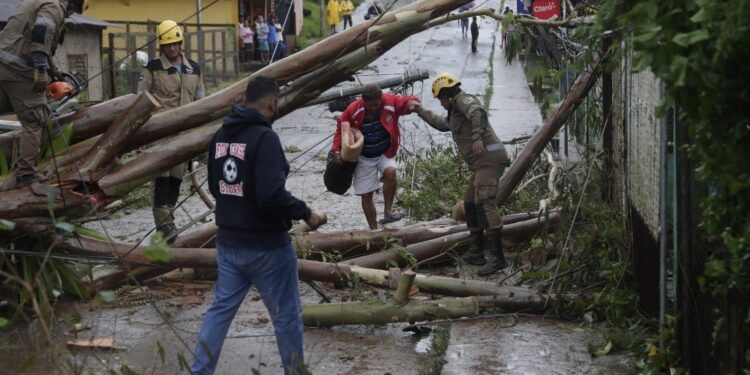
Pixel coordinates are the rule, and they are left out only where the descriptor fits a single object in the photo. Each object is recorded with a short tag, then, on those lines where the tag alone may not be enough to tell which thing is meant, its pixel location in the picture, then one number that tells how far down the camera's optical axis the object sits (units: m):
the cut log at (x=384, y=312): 7.38
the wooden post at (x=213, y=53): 27.05
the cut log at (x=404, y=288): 7.23
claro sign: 12.60
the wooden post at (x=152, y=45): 23.32
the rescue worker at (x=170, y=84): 9.91
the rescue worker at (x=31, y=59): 7.72
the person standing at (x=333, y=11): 37.72
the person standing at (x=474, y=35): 32.35
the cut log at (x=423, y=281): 7.95
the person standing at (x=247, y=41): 31.45
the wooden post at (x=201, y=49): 26.53
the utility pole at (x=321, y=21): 36.77
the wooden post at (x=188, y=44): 25.86
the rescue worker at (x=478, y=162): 9.33
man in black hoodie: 5.75
